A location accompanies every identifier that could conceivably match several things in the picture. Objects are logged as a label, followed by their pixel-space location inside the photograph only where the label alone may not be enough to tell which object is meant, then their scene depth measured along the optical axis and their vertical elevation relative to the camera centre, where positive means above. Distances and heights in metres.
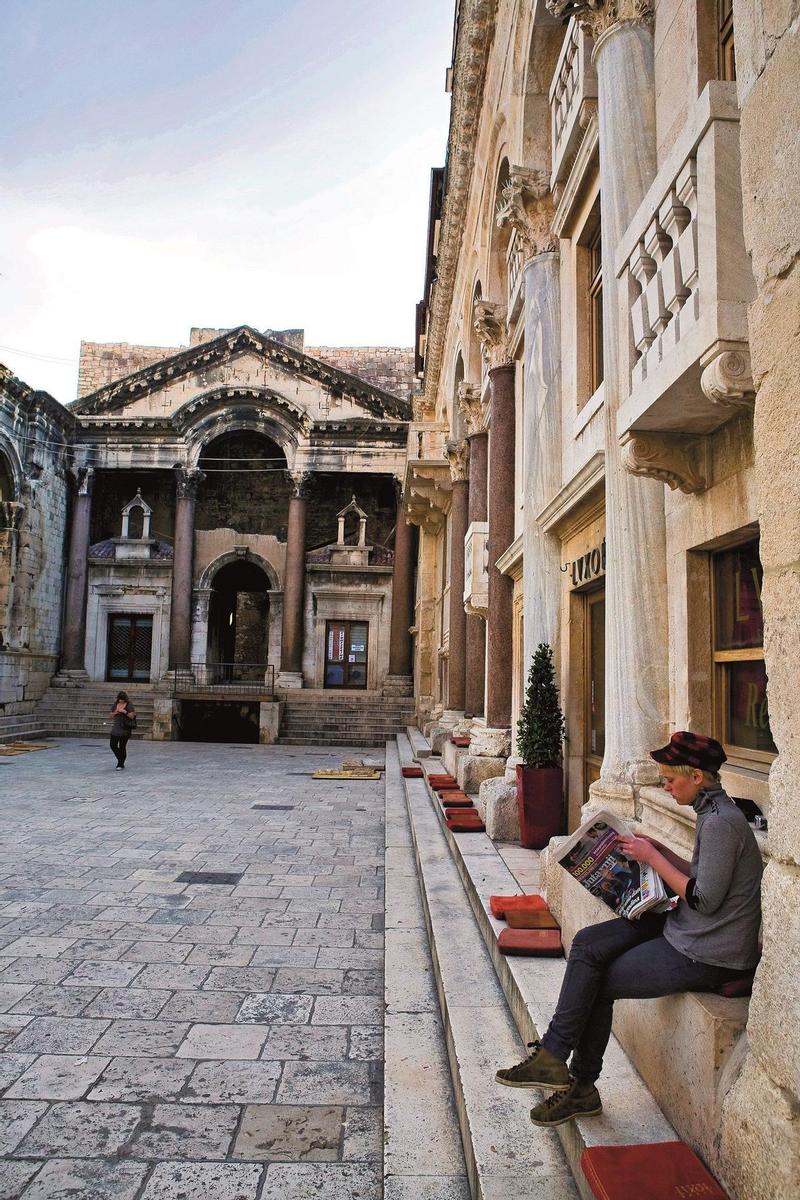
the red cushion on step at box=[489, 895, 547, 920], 4.69 -1.38
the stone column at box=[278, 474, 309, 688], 24.55 +2.58
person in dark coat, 14.77 -1.10
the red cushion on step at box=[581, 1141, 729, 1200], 2.14 -1.41
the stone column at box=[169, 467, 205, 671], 24.80 +3.44
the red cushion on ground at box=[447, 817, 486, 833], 7.32 -1.40
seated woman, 2.43 -0.86
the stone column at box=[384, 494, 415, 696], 24.41 +1.95
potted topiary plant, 6.55 -0.75
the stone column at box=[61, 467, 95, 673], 24.94 +2.94
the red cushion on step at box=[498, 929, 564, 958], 4.10 -1.41
